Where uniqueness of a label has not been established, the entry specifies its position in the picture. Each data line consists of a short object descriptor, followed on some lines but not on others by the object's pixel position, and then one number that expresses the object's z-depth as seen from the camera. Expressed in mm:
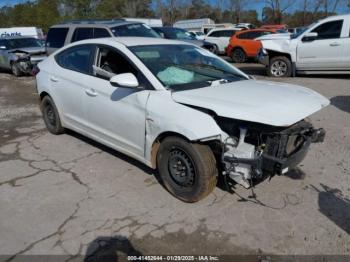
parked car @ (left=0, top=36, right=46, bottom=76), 13922
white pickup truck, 10530
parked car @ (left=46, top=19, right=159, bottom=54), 9398
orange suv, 17453
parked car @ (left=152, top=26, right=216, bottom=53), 15262
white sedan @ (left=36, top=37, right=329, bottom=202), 3391
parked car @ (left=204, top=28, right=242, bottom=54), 21125
